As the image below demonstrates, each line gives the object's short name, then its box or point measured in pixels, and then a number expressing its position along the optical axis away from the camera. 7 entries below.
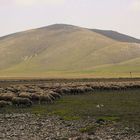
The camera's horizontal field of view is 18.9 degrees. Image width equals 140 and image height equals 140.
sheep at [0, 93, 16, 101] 36.91
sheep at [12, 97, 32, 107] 35.50
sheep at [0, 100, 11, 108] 34.63
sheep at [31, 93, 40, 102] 38.38
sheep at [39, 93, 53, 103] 38.18
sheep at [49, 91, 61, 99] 42.84
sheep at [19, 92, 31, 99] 37.88
